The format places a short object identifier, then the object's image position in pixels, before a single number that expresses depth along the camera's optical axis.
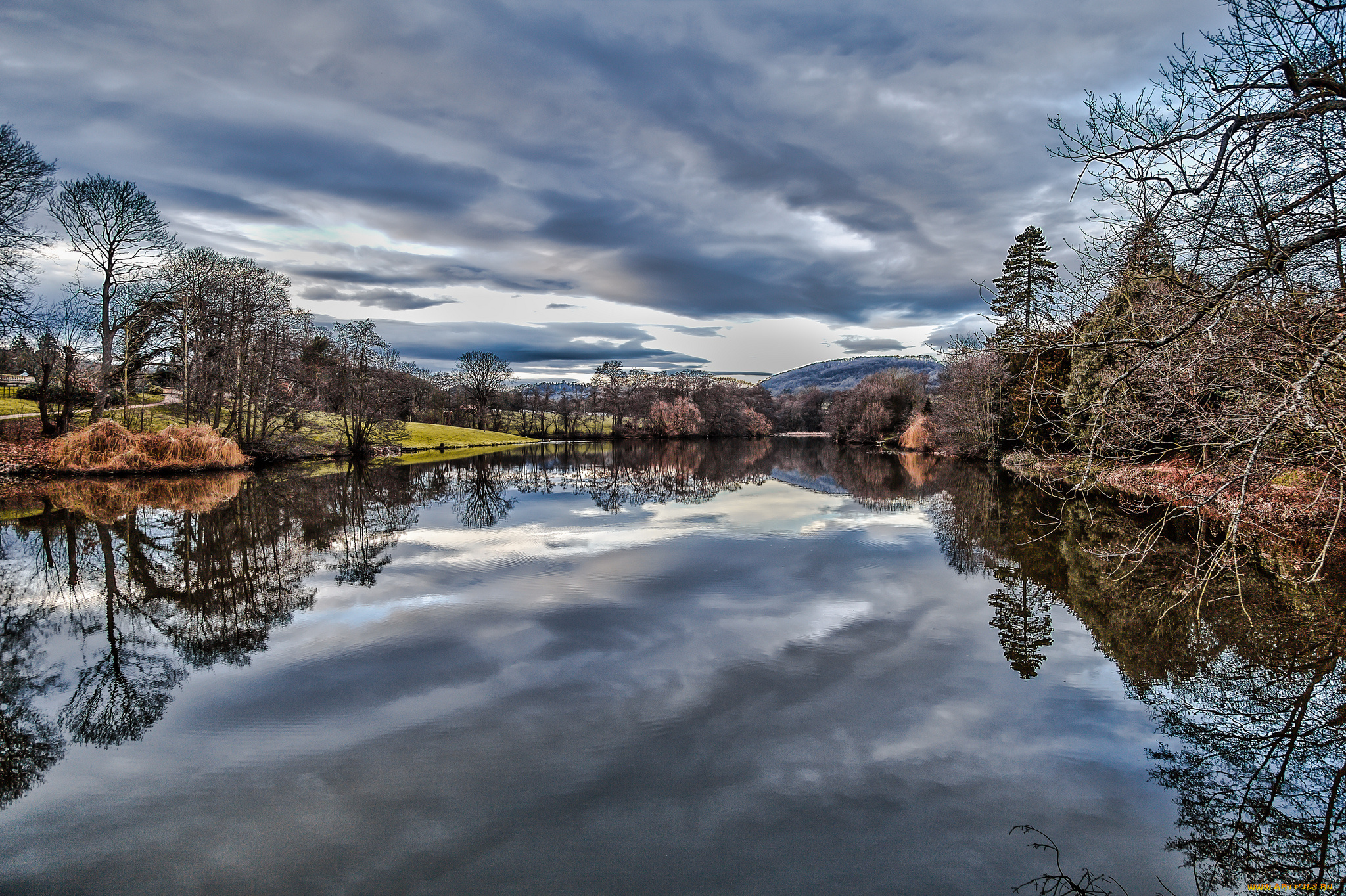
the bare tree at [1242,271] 4.33
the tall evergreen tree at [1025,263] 34.34
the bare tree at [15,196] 17.36
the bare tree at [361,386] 34.84
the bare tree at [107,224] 23.83
